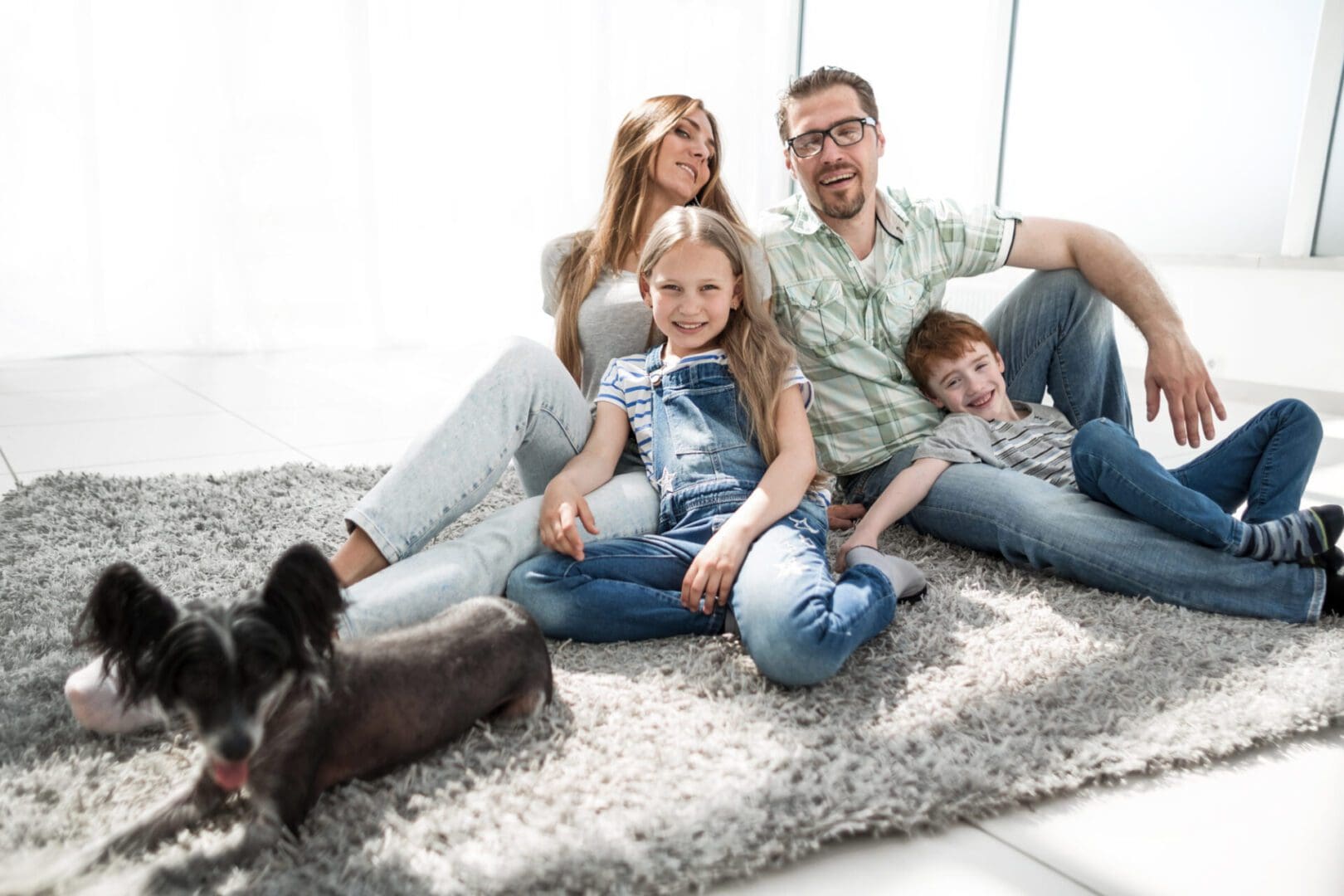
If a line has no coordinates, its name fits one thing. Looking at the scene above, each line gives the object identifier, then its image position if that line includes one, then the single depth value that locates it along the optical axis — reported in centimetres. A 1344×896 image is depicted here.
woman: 124
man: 168
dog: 77
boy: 143
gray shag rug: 86
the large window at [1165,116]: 348
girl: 123
